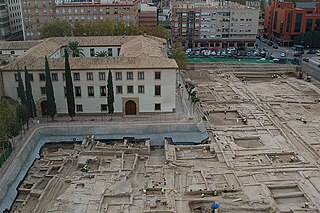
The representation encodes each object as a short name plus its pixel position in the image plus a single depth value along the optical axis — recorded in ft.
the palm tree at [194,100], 161.31
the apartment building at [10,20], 295.81
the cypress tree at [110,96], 146.41
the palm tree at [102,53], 185.03
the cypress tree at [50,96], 140.50
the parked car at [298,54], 281.25
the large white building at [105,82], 151.12
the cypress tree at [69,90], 142.32
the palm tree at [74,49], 186.39
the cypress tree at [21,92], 138.00
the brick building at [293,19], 308.81
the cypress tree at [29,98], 139.95
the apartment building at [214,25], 309.63
